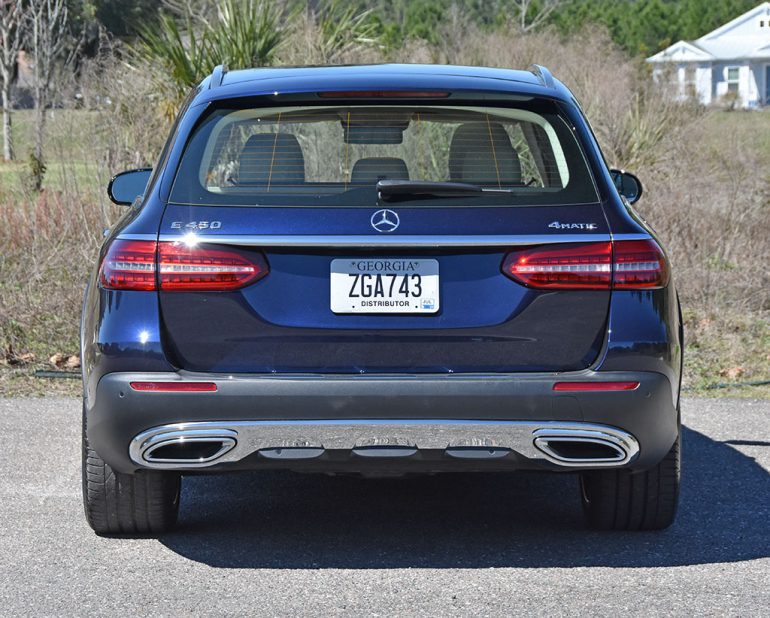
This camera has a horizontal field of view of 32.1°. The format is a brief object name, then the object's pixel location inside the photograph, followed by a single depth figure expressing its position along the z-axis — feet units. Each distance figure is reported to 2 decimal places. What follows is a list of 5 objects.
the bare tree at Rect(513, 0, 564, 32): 177.68
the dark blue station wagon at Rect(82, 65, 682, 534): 13.65
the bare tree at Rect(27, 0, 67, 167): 47.79
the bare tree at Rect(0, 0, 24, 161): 98.35
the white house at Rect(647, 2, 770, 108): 247.50
